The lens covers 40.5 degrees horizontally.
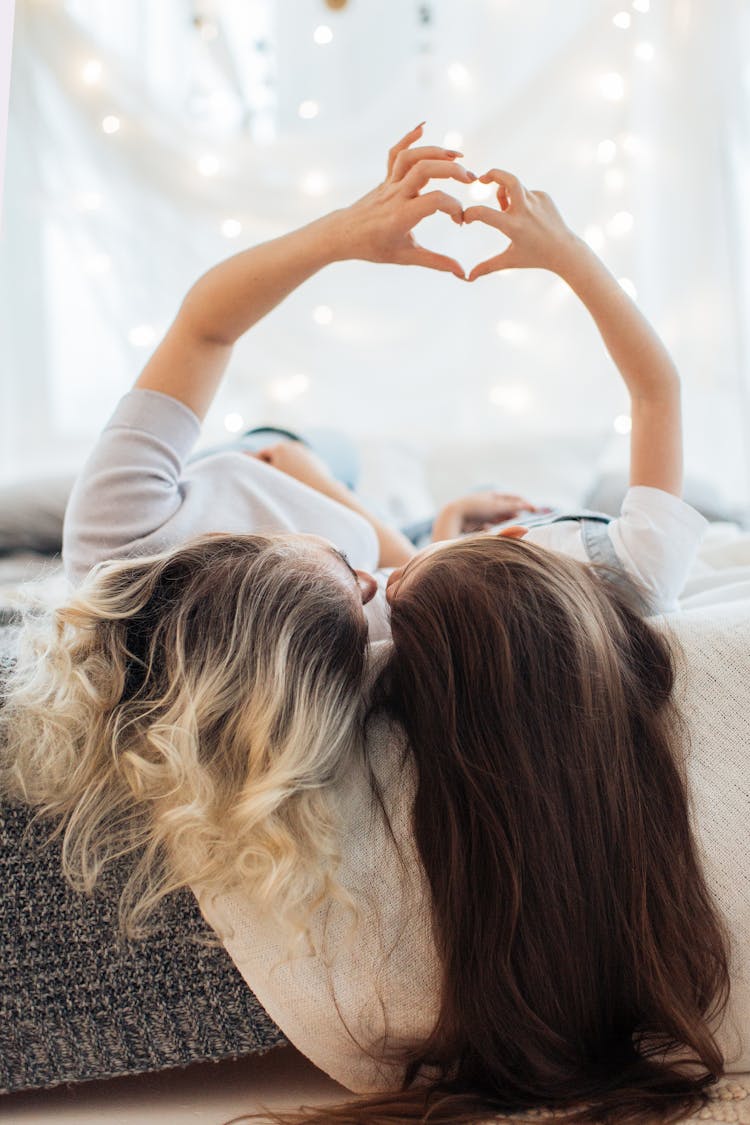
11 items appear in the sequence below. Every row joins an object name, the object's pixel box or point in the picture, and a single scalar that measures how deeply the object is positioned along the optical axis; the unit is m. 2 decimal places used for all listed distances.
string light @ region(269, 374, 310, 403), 2.57
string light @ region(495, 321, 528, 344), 2.54
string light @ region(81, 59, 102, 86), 2.37
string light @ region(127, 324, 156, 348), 2.50
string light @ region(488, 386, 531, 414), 2.57
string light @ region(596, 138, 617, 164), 2.44
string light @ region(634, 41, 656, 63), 2.37
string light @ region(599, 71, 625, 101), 2.39
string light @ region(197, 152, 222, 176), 2.43
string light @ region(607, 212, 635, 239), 2.46
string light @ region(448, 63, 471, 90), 2.38
